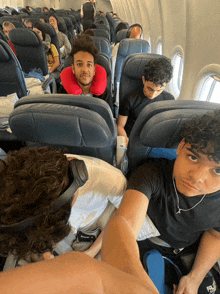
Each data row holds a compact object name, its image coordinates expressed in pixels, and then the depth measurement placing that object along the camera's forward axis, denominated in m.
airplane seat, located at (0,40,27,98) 1.62
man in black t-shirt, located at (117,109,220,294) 0.67
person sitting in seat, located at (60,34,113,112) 1.62
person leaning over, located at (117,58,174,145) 1.45
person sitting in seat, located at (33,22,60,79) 3.31
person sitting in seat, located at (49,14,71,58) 4.50
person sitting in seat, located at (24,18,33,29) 4.35
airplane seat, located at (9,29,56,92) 2.62
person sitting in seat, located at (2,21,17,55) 3.15
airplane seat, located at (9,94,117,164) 0.78
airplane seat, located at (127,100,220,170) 0.73
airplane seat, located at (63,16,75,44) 6.33
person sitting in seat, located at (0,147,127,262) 0.50
